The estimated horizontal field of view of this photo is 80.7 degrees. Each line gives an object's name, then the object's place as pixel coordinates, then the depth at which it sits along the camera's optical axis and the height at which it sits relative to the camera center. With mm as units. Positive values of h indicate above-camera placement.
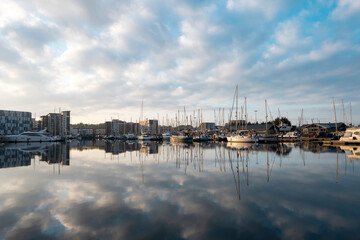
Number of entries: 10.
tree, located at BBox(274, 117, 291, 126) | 131325 +4899
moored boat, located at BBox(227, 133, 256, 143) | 63750 -2913
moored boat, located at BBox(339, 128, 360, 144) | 47300 -1861
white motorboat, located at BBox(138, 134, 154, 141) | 100912 -3541
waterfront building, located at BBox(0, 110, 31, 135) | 110438 +5564
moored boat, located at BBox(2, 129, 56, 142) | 81812 -2136
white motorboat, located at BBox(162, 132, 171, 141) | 105662 -3334
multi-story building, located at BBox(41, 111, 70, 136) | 195875 +3336
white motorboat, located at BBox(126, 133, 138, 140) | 129125 -3807
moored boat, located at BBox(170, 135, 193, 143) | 78856 -3310
